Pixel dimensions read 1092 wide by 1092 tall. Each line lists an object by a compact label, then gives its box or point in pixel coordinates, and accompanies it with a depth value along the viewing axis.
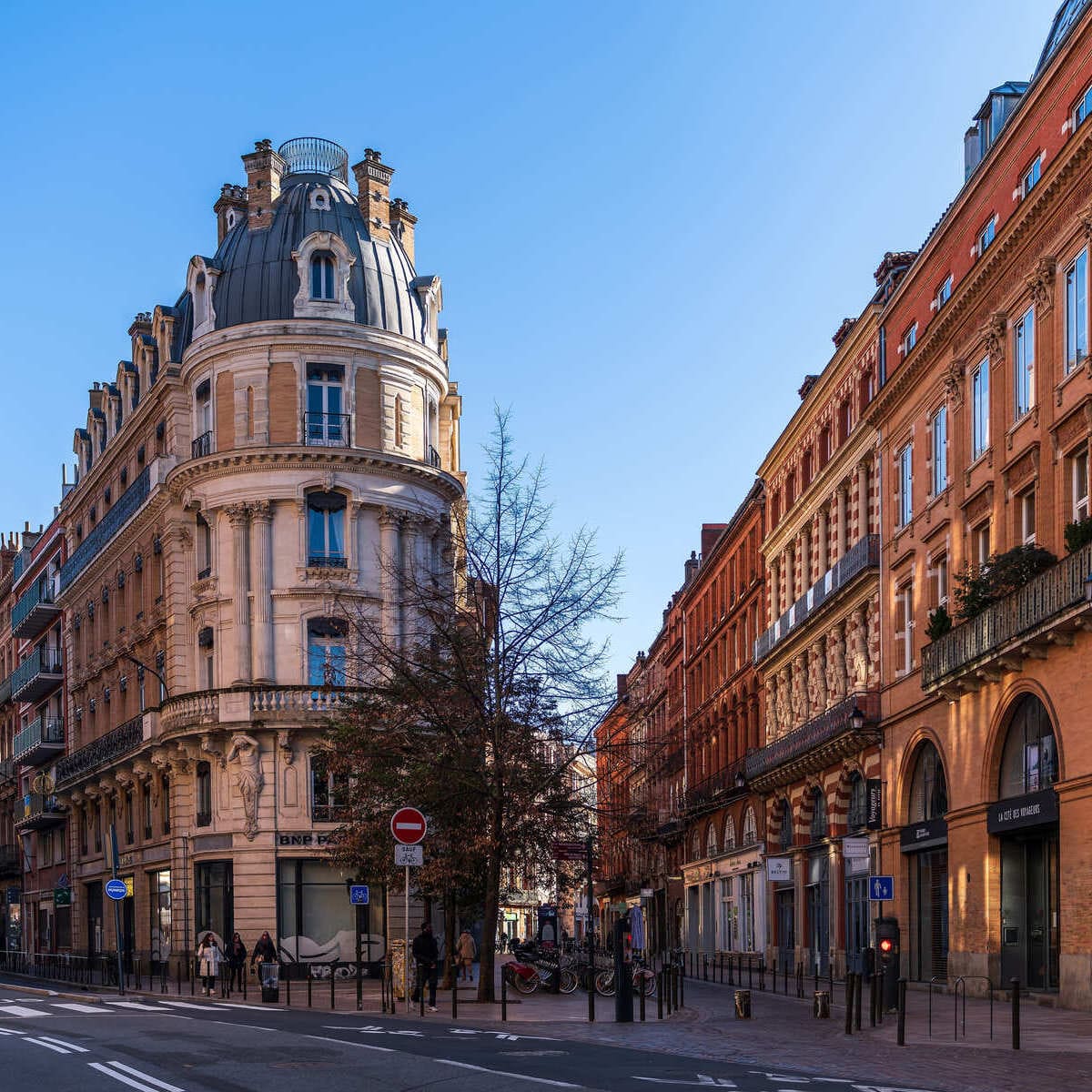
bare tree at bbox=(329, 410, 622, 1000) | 30.67
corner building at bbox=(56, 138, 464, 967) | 47.16
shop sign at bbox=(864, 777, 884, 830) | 39.31
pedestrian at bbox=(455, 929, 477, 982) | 39.28
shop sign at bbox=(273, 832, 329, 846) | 46.88
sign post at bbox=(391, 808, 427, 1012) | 24.99
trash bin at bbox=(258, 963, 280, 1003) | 33.44
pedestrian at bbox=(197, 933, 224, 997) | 38.31
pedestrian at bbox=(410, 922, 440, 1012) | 30.70
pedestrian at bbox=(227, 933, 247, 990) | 43.25
